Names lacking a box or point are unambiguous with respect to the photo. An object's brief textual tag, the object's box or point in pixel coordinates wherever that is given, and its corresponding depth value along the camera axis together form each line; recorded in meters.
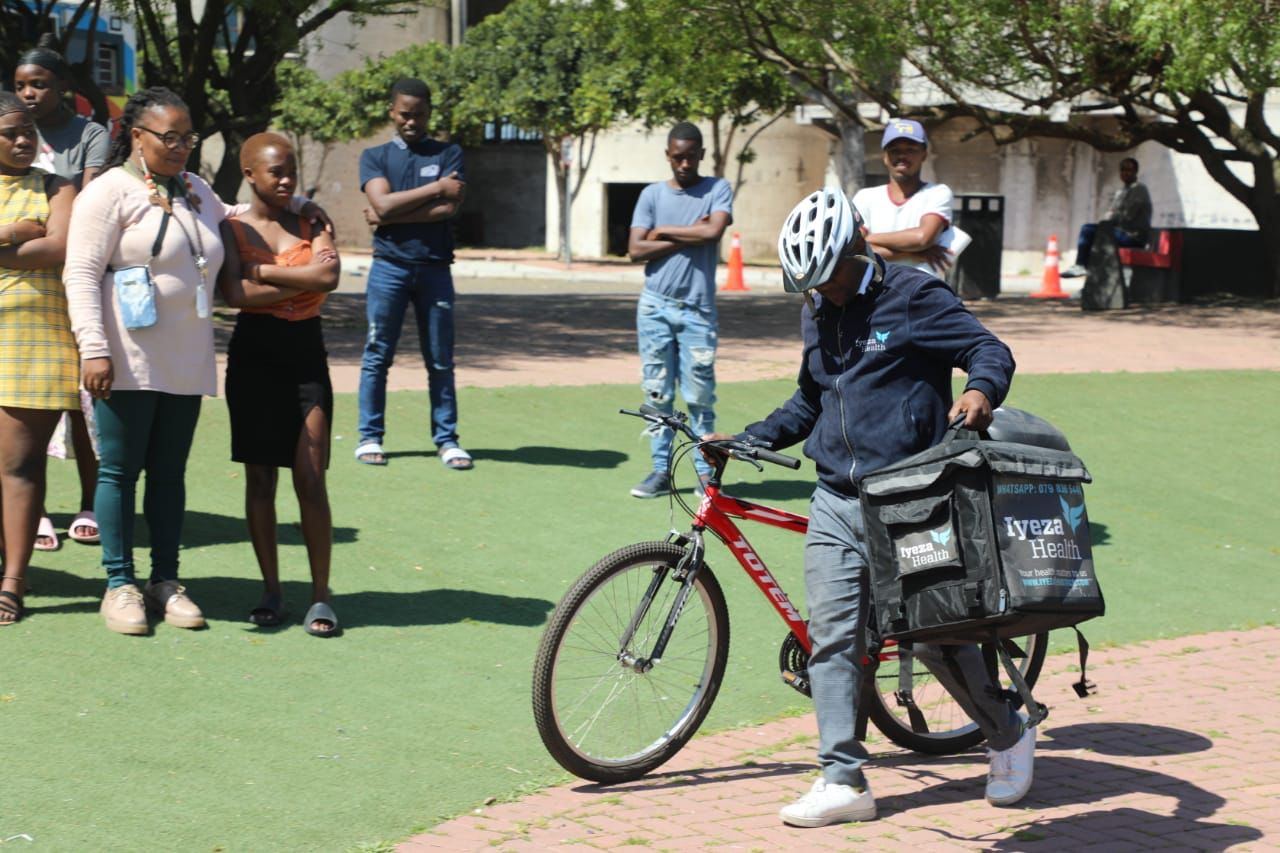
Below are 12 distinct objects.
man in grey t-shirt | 9.10
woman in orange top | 6.34
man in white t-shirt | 7.58
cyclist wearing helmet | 4.73
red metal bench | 23.81
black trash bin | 25.94
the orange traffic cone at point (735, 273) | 29.19
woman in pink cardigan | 6.02
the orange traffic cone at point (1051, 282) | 27.67
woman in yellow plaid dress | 6.29
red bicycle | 4.91
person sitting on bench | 23.45
